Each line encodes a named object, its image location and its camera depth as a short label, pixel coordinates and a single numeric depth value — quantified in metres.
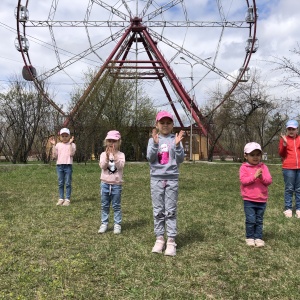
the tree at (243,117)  32.50
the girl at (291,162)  6.34
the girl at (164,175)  4.24
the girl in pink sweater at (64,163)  7.42
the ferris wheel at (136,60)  26.25
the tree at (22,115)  30.61
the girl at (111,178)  5.12
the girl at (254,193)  4.54
